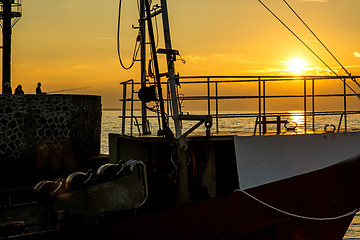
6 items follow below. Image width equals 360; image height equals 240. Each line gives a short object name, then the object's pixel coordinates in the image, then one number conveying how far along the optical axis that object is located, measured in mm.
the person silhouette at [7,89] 16938
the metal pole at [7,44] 22859
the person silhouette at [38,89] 17953
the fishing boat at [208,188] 7844
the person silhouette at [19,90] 17222
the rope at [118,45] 10102
